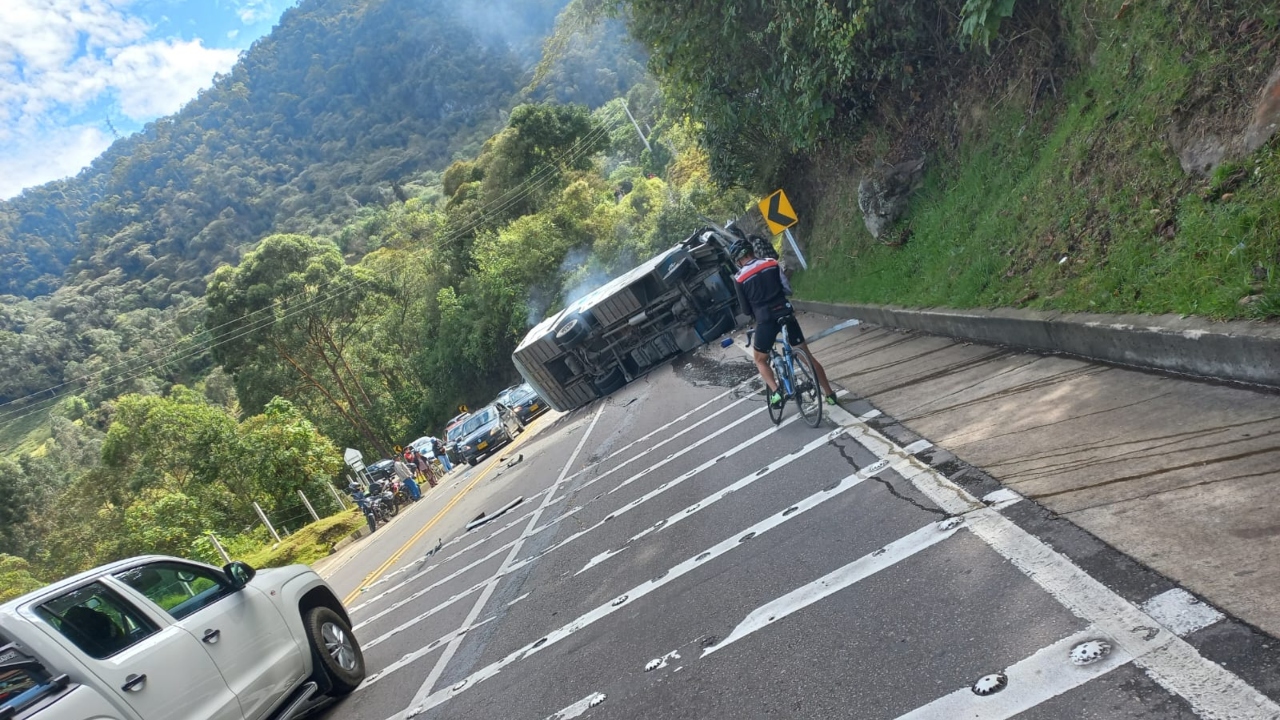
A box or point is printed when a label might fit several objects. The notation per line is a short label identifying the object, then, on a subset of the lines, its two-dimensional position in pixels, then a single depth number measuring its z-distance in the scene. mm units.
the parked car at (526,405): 30295
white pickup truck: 4590
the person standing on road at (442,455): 32834
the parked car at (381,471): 30528
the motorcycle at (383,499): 24125
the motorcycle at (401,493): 26234
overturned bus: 16344
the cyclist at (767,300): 8547
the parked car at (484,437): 26750
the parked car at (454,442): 28927
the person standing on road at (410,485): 26359
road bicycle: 8445
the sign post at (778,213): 17453
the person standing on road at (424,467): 31223
